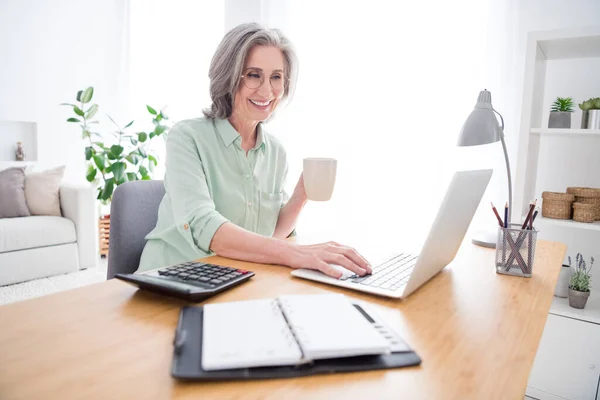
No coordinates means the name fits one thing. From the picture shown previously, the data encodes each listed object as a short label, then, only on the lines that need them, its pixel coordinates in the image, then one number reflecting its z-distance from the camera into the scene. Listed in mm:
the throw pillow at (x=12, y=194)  3107
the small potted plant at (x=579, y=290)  1703
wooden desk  443
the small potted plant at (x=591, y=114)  1802
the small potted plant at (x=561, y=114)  1875
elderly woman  1082
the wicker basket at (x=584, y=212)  1766
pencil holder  920
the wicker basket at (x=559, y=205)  1822
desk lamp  1243
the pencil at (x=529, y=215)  953
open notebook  474
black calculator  673
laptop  723
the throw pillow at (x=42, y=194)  3277
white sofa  2926
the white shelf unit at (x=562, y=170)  1614
